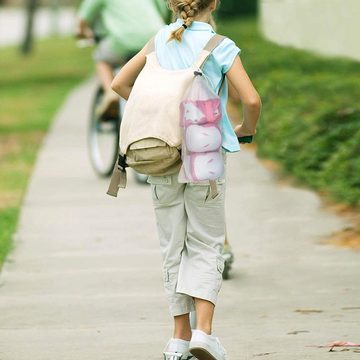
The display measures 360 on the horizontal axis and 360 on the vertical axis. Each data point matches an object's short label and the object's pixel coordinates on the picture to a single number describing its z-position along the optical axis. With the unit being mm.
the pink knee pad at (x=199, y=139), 10453
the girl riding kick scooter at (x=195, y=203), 10750
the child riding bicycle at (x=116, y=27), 20812
